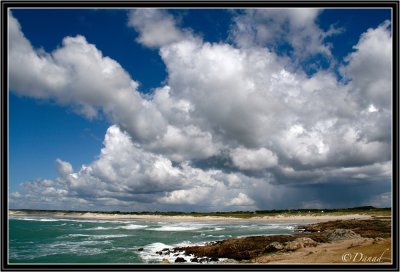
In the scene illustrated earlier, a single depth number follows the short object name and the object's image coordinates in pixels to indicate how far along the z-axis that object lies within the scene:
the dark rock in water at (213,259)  21.35
